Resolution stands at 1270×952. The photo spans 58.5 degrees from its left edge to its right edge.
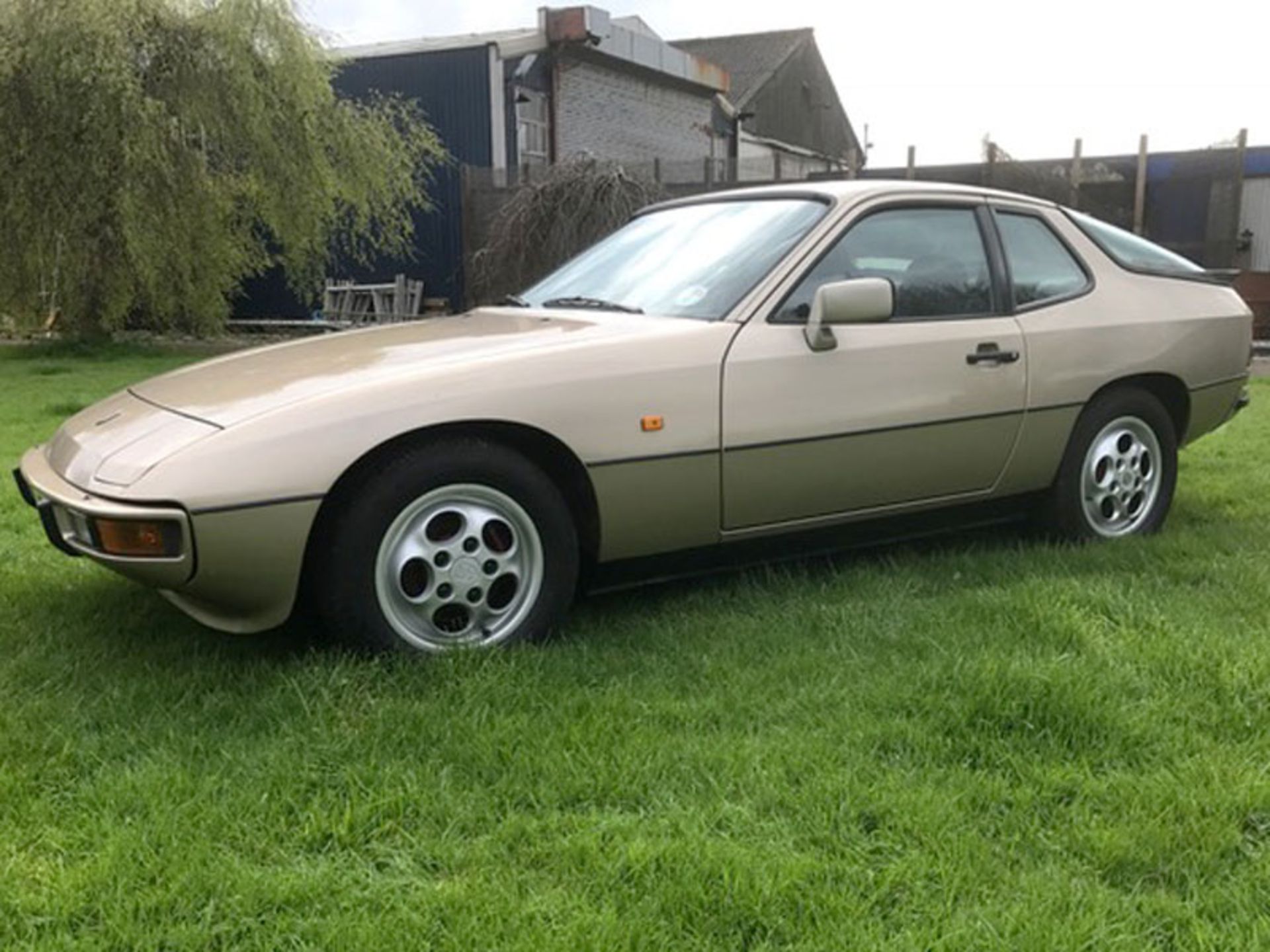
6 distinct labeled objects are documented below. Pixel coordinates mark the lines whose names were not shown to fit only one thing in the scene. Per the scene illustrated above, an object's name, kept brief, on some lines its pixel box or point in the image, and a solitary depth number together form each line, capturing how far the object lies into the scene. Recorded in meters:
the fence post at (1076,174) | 13.45
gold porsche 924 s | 2.90
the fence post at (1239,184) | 13.32
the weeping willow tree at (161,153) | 12.54
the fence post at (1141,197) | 13.43
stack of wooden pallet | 18.59
